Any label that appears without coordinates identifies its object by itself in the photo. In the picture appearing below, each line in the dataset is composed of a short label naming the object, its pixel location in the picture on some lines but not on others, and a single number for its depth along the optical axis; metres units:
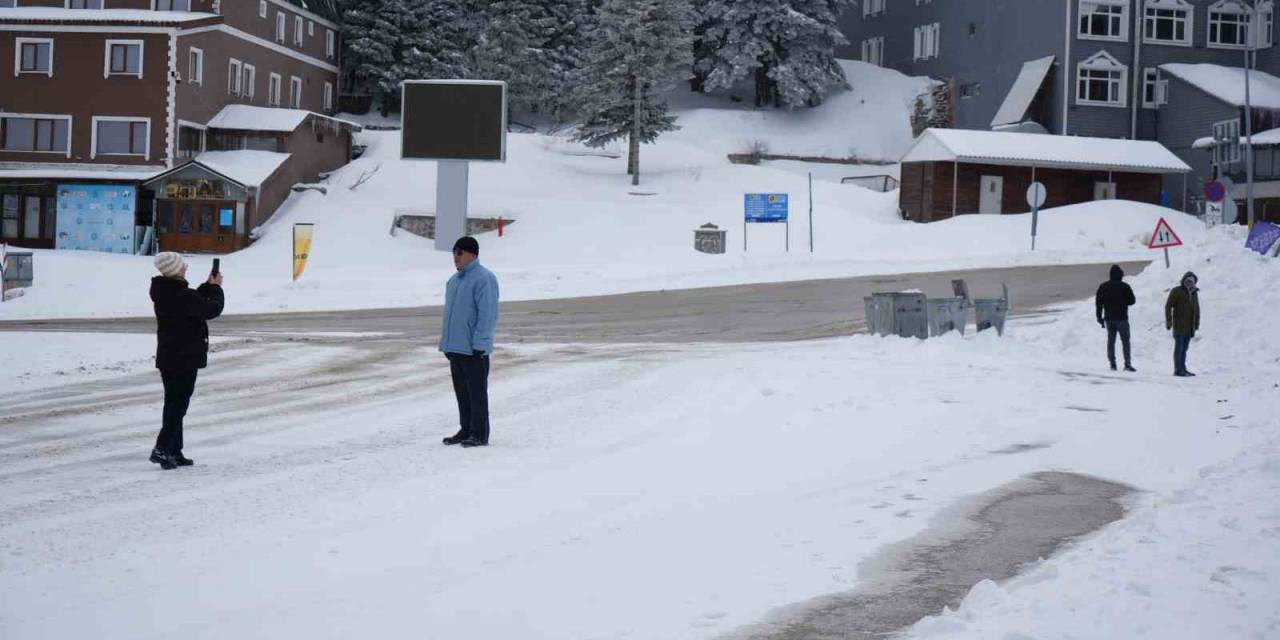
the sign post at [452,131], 44.97
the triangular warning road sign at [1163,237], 25.80
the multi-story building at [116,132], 49.41
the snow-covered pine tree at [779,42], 66.06
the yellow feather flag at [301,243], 37.19
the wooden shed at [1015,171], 52.91
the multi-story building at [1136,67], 57.09
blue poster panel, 49.59
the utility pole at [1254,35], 59.00
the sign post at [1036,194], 41.12
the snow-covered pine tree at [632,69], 57.69
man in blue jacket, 11.35
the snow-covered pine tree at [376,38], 66.25
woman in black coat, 10.14
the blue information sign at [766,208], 43.41
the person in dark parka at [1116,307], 19.94
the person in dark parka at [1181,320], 19.17
